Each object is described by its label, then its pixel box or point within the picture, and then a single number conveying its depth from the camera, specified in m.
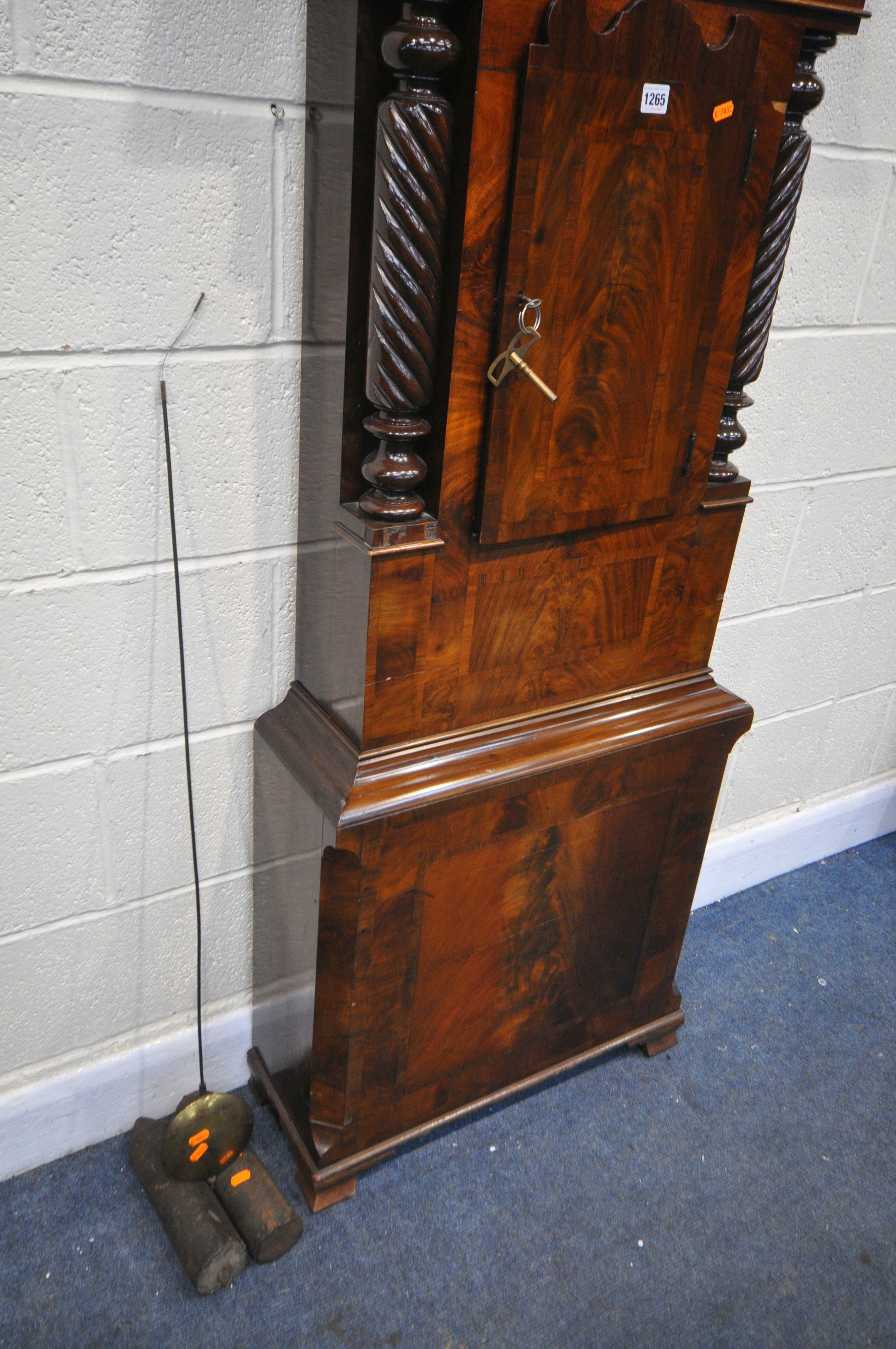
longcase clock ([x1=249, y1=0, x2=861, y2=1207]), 0.96
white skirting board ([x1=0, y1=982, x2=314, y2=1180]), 1.40
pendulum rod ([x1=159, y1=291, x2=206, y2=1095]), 1.10
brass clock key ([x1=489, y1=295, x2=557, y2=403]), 1.01
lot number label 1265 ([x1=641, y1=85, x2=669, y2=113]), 1.02
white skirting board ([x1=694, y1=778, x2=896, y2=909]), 2.05
